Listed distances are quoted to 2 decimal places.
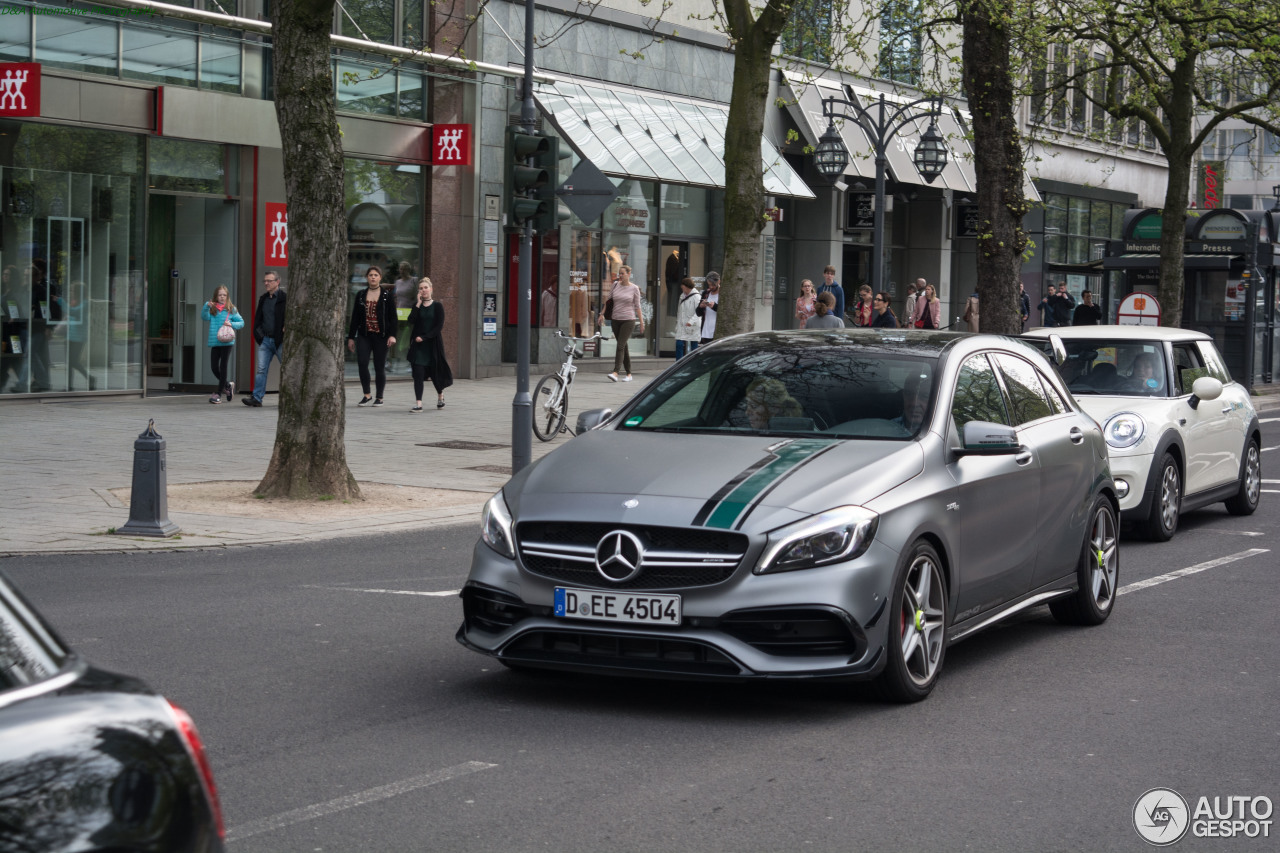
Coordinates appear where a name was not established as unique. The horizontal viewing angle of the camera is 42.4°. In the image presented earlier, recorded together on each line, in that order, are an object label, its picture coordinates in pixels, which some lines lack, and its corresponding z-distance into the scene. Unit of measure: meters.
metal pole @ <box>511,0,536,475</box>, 14.54
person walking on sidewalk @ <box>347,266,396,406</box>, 22.05
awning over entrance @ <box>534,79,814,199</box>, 28.00
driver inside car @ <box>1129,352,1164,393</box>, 12.68
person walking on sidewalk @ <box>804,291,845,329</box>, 20.58
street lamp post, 26.25
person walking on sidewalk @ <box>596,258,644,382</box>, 27.73
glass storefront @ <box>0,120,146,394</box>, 20.45
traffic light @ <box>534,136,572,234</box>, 14.96
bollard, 10.96
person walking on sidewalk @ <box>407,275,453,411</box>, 21.41
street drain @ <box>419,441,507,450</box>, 17.62
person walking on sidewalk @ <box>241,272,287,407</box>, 21.39
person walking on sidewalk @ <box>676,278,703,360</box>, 27.86
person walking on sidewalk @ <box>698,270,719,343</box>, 27.19
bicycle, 18.64
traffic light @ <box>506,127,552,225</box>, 14.67
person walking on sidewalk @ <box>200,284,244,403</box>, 21.75
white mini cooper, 11.80
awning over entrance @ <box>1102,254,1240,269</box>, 31.14
